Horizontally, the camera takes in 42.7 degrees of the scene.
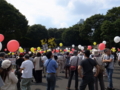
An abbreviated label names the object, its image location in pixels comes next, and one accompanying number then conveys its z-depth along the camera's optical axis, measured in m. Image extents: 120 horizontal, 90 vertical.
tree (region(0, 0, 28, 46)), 32.84
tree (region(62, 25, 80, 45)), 58.25
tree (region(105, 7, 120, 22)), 44.34
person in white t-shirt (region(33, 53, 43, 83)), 9.04
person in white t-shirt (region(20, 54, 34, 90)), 6.03
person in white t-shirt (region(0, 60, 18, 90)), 4.08
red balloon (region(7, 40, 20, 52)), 7.09
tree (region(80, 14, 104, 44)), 47.38
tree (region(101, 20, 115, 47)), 38.03
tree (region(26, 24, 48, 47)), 52.50
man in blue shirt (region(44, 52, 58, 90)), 5.56
